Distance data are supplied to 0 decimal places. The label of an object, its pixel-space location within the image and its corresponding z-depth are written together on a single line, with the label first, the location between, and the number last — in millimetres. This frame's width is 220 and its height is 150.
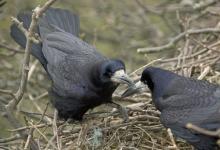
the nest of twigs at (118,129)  10859
